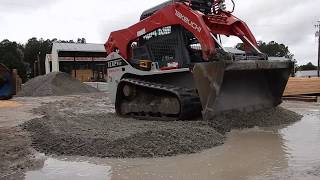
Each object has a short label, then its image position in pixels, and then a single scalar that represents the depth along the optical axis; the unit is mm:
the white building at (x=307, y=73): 45193
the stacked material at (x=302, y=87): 10892
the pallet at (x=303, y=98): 10102
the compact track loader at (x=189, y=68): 5347
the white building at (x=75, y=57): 28236
